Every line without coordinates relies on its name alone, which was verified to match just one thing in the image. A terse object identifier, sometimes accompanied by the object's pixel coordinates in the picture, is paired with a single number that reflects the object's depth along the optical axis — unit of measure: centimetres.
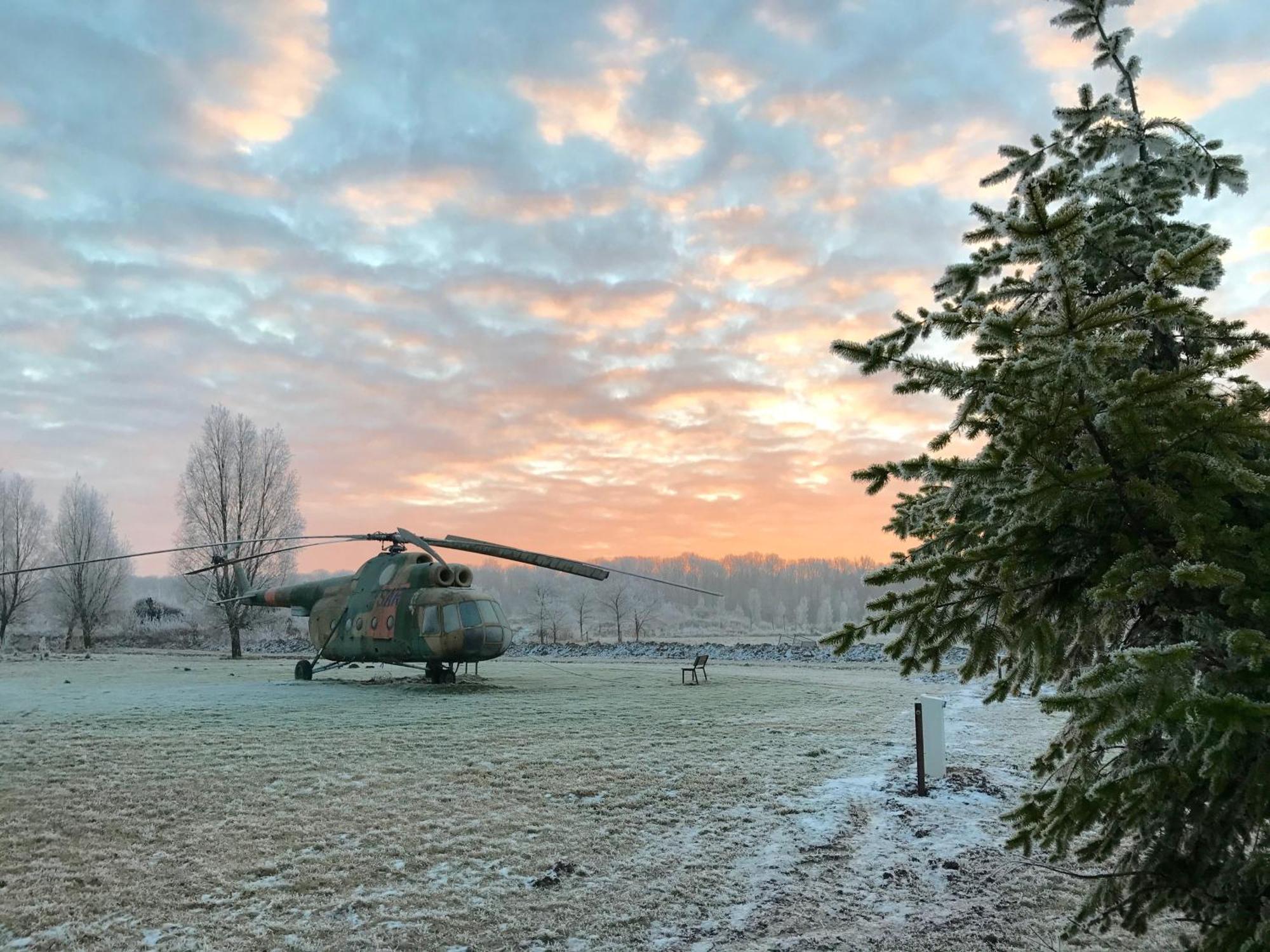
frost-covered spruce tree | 276
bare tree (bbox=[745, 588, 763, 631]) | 13175
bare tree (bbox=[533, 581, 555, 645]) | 6244
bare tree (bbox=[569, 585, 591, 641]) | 6678
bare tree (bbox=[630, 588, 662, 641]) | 7494
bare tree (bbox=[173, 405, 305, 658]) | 4219
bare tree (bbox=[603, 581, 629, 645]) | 6456
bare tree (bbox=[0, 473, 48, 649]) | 4761
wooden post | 778
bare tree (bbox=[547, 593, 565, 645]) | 5945
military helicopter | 1762
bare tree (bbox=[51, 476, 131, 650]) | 4581
